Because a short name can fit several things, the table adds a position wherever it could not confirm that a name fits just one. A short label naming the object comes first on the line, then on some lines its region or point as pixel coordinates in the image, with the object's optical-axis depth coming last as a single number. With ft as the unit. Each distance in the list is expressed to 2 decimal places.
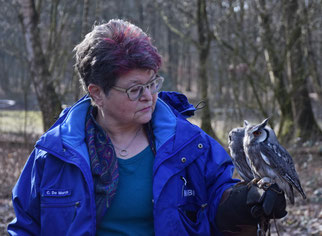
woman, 7.48
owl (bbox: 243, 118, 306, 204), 8.91
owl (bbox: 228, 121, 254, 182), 9.82
